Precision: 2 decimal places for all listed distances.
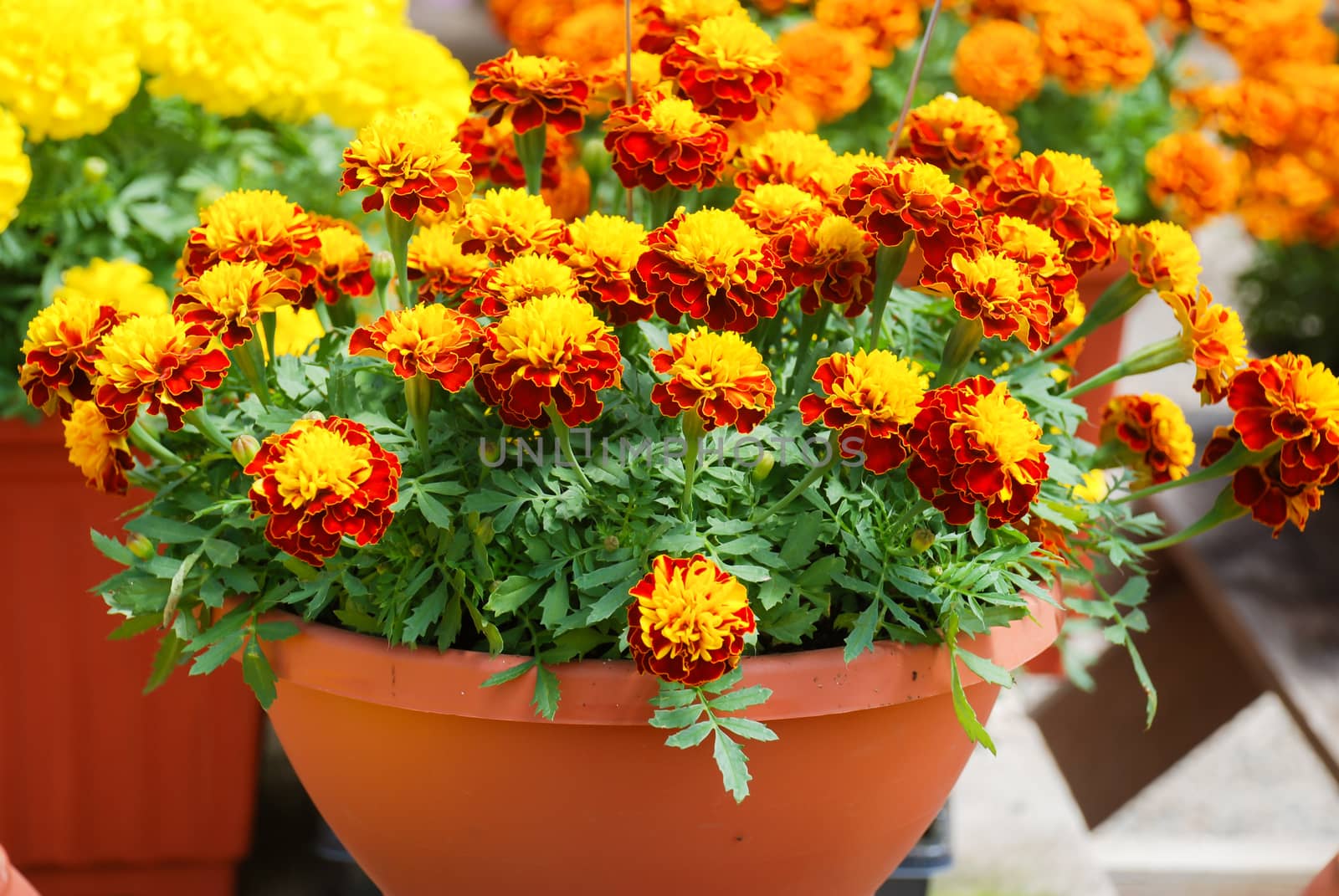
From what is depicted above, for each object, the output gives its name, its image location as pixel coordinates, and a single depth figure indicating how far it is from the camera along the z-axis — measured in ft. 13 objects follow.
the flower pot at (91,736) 4.75
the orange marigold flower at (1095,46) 6.41
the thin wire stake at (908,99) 4.16
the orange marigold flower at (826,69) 5.94
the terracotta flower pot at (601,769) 3.87
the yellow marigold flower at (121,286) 4.69
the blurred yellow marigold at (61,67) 4.60
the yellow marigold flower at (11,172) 4.43
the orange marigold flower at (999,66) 6.28
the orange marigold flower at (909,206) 3.86
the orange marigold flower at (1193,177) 6.17
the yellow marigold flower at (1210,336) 4.01
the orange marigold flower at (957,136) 4.23
